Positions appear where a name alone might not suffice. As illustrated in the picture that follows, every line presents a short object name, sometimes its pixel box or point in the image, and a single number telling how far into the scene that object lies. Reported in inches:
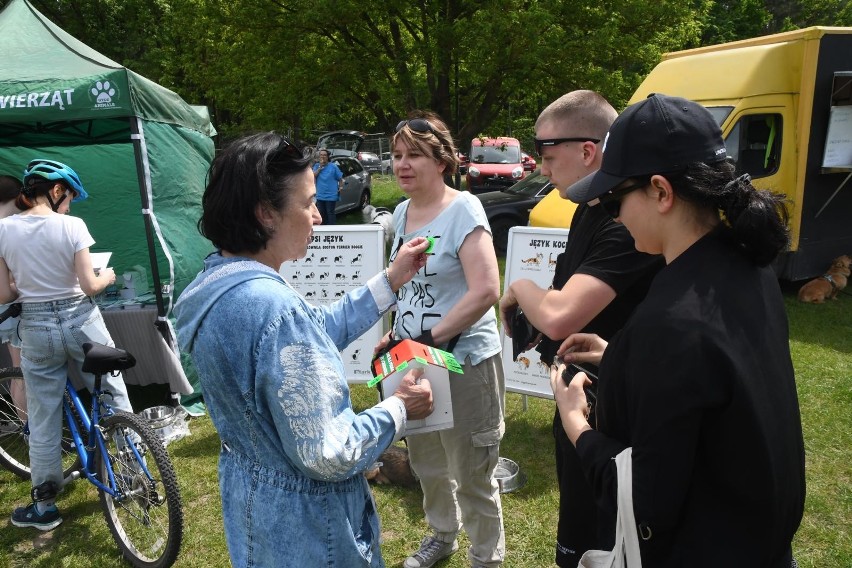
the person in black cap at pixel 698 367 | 44.0
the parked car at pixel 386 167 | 886.4
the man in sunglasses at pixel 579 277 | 71.7
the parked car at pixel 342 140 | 825.0
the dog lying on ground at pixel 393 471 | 154.7
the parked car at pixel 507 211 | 410.3
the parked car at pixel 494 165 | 634.2
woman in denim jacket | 52.4
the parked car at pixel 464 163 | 668.8
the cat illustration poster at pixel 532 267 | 170.2
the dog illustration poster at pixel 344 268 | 183.8
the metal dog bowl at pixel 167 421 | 181.5
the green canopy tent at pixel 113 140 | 179.0
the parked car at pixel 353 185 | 593.0
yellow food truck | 278.8
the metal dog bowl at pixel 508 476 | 149.6
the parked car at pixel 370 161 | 821.7
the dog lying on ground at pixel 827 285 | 298.5
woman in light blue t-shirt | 98.3
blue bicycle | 120.5
